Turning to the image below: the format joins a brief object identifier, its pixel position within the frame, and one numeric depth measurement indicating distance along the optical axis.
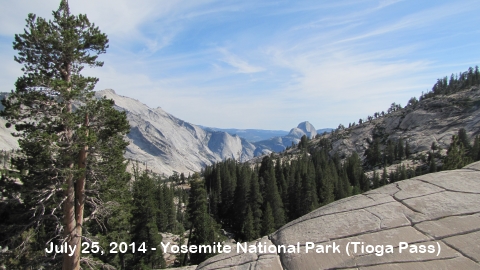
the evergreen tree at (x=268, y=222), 47.88
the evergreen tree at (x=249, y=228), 47.75
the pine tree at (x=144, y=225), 29.83
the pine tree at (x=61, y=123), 13.29
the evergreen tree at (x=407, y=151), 123.94
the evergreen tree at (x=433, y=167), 81.41
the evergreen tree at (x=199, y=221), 33.31
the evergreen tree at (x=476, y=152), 79.88
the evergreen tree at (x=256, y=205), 50.05
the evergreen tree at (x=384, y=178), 85.00
